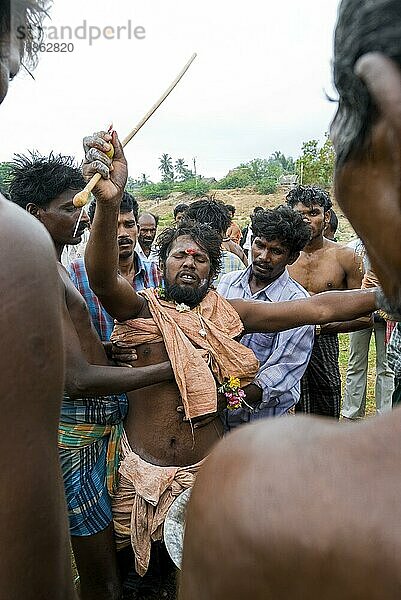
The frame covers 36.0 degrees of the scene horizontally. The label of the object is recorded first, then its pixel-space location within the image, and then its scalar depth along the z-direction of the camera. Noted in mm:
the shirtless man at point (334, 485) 593
